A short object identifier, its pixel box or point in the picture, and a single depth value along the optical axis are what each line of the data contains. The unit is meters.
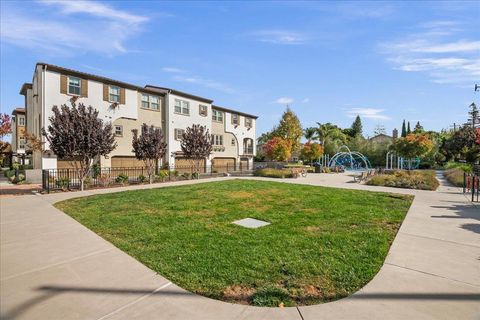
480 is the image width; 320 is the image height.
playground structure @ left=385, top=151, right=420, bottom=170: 41.84
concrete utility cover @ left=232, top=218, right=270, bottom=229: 6.93
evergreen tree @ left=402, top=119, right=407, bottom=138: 75.57
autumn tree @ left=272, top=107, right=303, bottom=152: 48.56
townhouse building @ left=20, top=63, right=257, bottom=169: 20.52
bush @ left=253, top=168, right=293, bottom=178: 25.77
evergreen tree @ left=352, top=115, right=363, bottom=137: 82.79
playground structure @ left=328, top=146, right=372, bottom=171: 47.93
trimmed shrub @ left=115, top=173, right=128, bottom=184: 18.48
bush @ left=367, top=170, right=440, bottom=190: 16.08
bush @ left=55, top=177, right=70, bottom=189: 15.90
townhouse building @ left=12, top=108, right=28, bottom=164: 36.81
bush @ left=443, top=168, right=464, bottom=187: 17.97
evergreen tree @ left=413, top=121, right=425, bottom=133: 72.25
